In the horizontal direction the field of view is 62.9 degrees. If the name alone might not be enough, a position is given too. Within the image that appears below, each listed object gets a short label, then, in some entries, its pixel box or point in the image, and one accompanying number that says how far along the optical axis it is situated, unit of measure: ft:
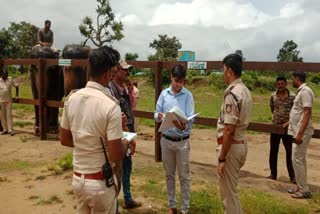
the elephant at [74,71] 21.82
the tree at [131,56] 89.69
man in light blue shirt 9.88
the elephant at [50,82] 23.04
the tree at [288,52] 120.02
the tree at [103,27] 76.37
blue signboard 106.03
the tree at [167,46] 105.58
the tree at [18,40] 80.40
